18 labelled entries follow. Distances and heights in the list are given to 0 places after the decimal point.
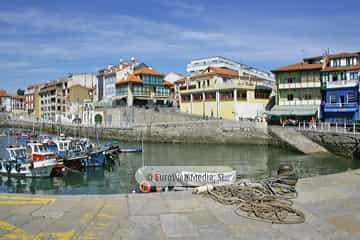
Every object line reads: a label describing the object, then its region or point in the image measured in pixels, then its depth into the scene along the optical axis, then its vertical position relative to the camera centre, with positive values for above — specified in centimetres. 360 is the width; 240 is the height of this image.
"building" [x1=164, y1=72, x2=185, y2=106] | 10356 +1197
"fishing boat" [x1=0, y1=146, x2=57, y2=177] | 2680 -371
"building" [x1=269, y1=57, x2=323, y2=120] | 5278 +395
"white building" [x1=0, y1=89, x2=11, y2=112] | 13875 +695
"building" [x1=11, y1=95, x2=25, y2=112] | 13498 +633
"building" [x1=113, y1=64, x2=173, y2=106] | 7844 +682
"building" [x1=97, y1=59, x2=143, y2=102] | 8412 +999
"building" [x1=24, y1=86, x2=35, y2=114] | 12179 +634
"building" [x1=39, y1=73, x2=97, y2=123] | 10044 +731
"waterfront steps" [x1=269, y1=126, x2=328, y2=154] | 3897 -278
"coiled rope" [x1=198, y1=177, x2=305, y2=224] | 895 -243
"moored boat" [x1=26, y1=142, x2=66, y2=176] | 2794 -300
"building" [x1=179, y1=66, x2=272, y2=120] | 6150 +398
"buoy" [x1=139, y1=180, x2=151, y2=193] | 1642 -317
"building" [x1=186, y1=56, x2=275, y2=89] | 8062 +1180
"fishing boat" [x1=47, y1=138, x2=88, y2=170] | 2981 -312
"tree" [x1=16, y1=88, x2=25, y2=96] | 16735 +1290
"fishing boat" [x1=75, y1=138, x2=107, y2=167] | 3191 -360
